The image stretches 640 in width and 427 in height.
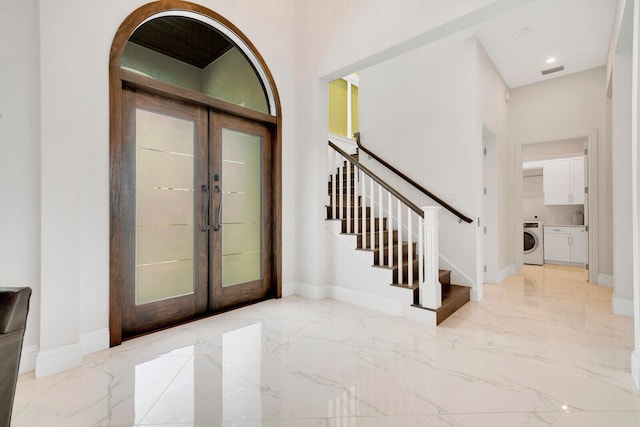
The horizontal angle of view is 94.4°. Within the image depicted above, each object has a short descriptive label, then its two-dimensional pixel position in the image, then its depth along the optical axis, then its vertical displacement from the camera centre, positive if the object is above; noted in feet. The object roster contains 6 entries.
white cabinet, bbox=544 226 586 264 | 19.48 -2.15
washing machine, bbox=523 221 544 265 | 19.89 -2.00
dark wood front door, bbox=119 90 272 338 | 8.18 +0.06
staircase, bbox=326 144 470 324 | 9.75 -1.53
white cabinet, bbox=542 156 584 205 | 20.18 +2.24
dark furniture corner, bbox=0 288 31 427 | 3.16 -1.37
